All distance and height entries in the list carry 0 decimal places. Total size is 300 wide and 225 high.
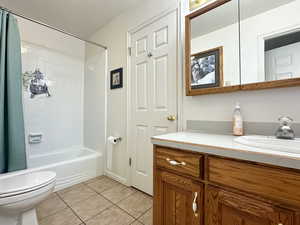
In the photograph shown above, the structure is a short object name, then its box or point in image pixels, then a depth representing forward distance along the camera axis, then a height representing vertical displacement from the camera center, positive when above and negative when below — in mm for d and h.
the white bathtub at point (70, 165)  1749 -768
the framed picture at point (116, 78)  1944 +466
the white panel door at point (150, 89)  1417 +236
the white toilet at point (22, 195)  955 -603
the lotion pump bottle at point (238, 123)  966 -95
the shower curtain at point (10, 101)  1367 +108
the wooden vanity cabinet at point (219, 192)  525 -387
